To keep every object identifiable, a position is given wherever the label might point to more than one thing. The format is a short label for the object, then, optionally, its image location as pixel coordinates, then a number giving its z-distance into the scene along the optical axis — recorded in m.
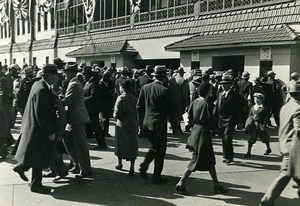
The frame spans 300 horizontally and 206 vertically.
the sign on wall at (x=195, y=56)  16.80
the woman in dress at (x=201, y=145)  5.61
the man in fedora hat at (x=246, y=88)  11.79
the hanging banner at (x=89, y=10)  26.92
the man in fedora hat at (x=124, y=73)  10.41
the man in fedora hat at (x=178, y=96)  11.12
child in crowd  8.37
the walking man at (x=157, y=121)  6.34
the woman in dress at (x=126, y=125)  6.89
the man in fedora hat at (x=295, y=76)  10.21
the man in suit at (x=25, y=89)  8.05
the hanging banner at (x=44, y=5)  32.32
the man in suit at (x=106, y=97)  9.70
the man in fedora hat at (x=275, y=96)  12.06
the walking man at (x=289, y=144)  4.66
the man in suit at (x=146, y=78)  11.42
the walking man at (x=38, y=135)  5.64
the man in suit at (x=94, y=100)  9.08
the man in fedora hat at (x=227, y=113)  7.73
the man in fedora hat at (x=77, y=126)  6.30
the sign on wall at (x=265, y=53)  13.65
